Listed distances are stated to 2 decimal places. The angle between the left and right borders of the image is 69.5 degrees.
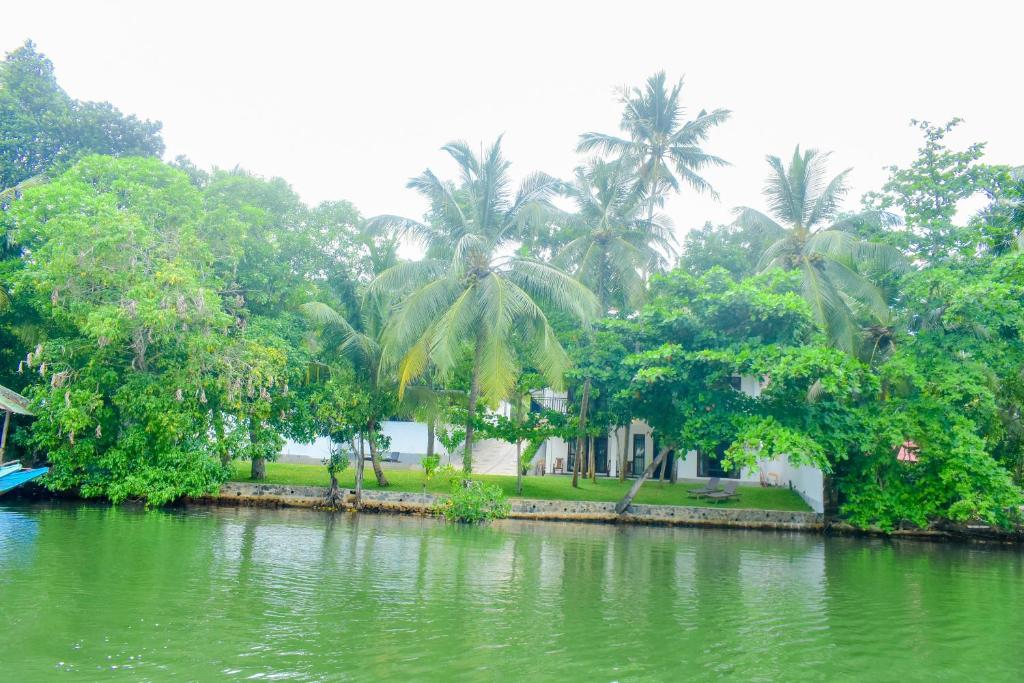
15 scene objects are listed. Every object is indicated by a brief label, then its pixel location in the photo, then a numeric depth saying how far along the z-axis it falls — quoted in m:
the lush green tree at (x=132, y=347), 20.19
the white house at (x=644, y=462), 30.22
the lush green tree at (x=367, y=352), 24.20
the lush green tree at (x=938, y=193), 22.58
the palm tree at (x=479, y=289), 21.05
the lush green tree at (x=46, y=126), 28.52
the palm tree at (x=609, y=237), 26.19
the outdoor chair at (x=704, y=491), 26.66
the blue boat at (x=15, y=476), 19.22
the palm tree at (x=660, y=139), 28.50
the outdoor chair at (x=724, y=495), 26.09
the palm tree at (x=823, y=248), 22.64
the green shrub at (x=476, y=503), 21.62
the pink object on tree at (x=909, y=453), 22.63
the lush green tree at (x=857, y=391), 20.25
